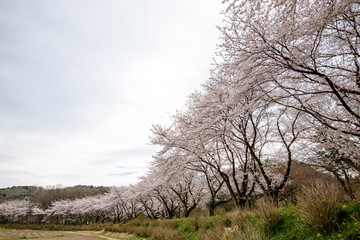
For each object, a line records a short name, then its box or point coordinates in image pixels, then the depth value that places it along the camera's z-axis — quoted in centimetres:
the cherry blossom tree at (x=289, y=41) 371
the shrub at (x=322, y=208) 390
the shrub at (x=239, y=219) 622
